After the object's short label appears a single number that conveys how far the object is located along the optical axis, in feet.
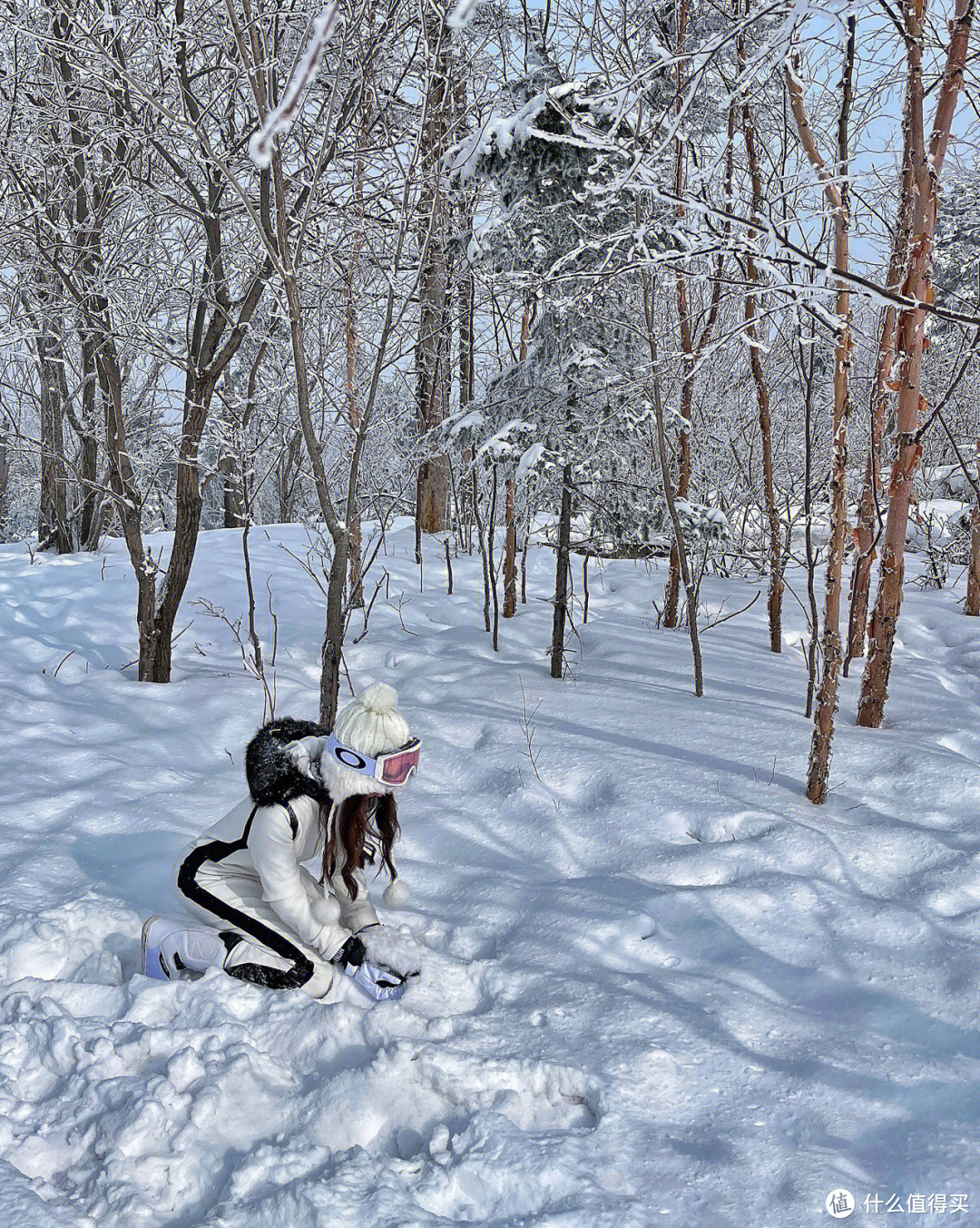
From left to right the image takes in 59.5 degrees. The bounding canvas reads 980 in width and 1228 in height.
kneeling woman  9.11
